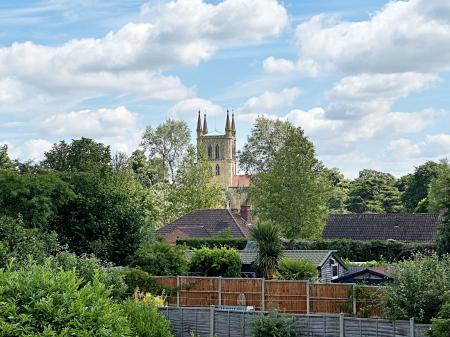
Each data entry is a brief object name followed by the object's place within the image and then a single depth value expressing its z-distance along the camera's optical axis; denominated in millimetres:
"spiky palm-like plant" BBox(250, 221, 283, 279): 40481
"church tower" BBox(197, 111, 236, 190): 157500
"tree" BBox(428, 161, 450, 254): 39875
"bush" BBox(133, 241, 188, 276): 38812
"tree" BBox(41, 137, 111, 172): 62438
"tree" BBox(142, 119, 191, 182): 90688
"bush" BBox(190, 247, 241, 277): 41188
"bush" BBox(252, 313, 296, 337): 26562
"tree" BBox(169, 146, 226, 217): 80062
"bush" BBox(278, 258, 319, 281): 39125
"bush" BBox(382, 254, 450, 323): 26109
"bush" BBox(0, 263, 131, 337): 13430
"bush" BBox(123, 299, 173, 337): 23891
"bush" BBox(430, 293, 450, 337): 23016
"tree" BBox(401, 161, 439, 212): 104688
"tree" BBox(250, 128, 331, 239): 62812
